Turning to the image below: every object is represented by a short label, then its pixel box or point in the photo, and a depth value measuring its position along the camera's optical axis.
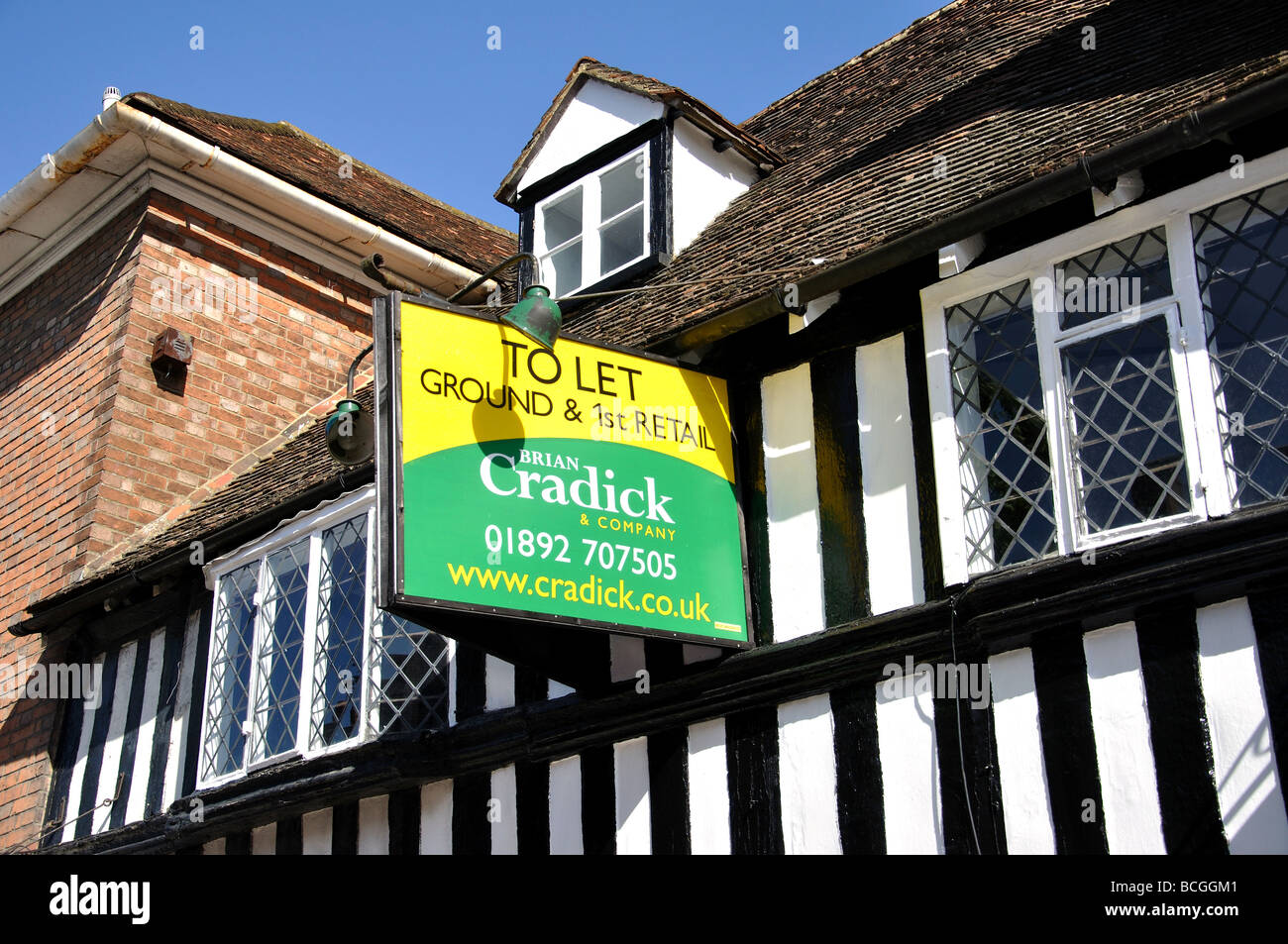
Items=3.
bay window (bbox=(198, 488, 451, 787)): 8.88
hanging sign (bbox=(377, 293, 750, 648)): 6.86
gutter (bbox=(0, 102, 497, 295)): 11.71
